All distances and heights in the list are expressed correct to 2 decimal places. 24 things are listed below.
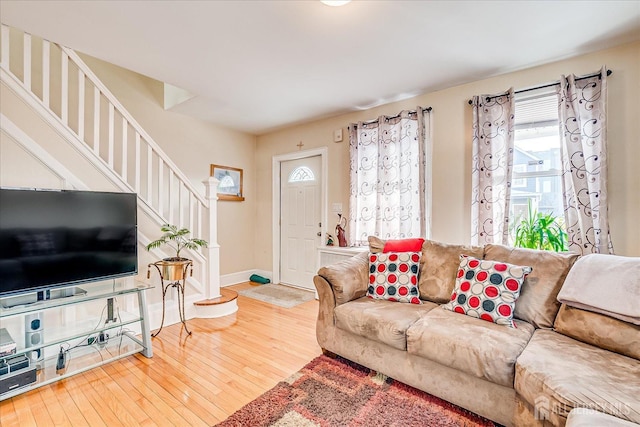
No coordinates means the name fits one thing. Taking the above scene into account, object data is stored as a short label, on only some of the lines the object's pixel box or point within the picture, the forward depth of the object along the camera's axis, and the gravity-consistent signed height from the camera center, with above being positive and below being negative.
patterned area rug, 1.59 -1.15
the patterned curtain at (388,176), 3.14 +0.48
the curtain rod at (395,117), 3.11 +1.18
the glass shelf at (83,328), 1.89 -0.85
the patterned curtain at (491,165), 2.65 +0.49
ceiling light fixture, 1.79 +1.37
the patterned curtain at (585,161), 2.21 +0.44
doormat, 3.69 -1.10
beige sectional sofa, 1.27 -0.73
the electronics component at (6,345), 1.79 -0.82
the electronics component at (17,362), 1.78 -0.93
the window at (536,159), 2.53 +0.53
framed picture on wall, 4.39 +0.57
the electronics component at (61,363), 2.00 -1.04
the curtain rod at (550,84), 2.25 +1.15
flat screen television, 1.87 -0.15
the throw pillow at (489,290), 1.87 -0.52
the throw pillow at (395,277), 2.30 -0.51
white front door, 4.23 -0.04
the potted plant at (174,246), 2.60 -0.30
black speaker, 2.00 -0.82
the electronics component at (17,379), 1.71 -1.01
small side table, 2.60 -0.51
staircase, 2.20 +0.67
